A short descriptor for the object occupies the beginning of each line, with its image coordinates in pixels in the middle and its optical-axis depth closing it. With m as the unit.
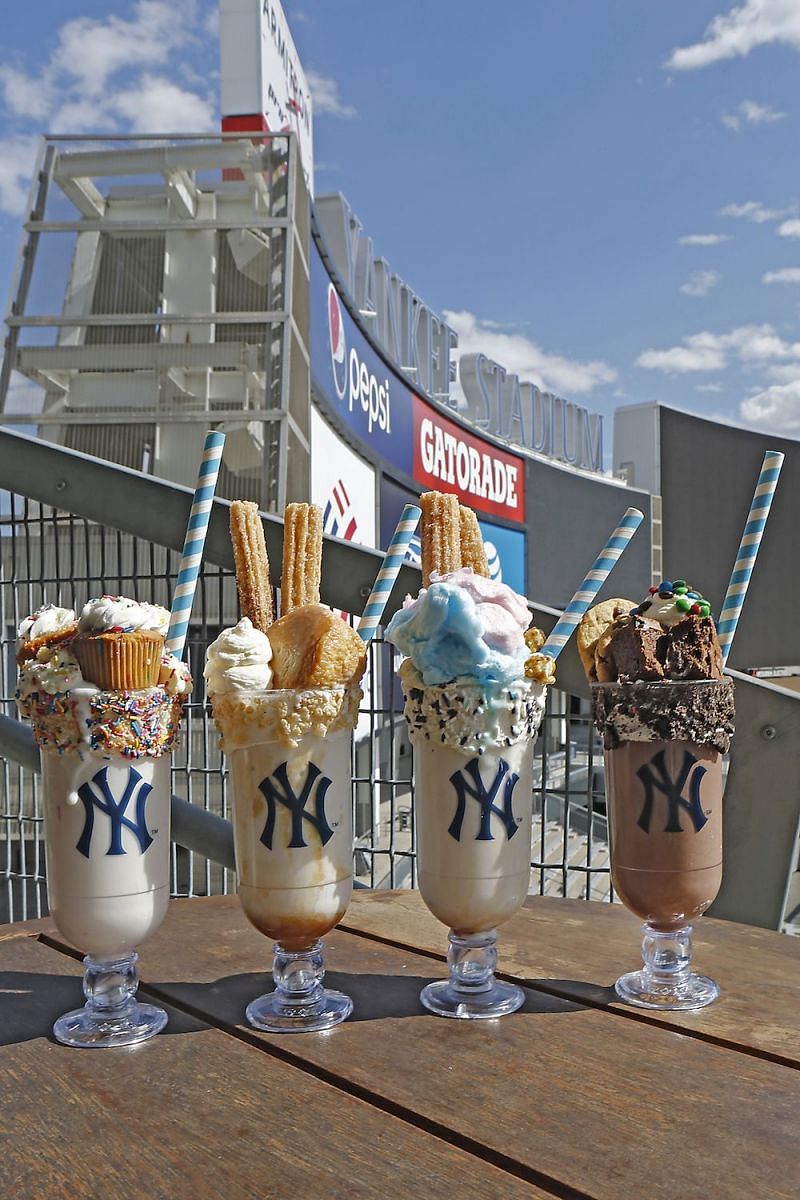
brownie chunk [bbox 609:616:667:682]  1.00
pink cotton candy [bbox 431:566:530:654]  0.95
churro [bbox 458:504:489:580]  1.13
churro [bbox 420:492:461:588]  1.10
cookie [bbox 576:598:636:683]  1.07
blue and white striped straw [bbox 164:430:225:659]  1.04
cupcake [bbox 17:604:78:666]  0.99
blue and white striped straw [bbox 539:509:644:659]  1.04
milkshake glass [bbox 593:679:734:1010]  0.99
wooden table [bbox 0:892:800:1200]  0.67
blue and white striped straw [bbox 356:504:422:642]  1.05
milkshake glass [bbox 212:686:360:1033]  0.93
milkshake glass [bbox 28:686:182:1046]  0.92
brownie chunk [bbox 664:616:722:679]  1.00
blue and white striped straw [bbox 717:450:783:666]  1.11
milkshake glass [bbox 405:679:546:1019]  0.96
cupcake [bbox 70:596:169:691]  0.92
